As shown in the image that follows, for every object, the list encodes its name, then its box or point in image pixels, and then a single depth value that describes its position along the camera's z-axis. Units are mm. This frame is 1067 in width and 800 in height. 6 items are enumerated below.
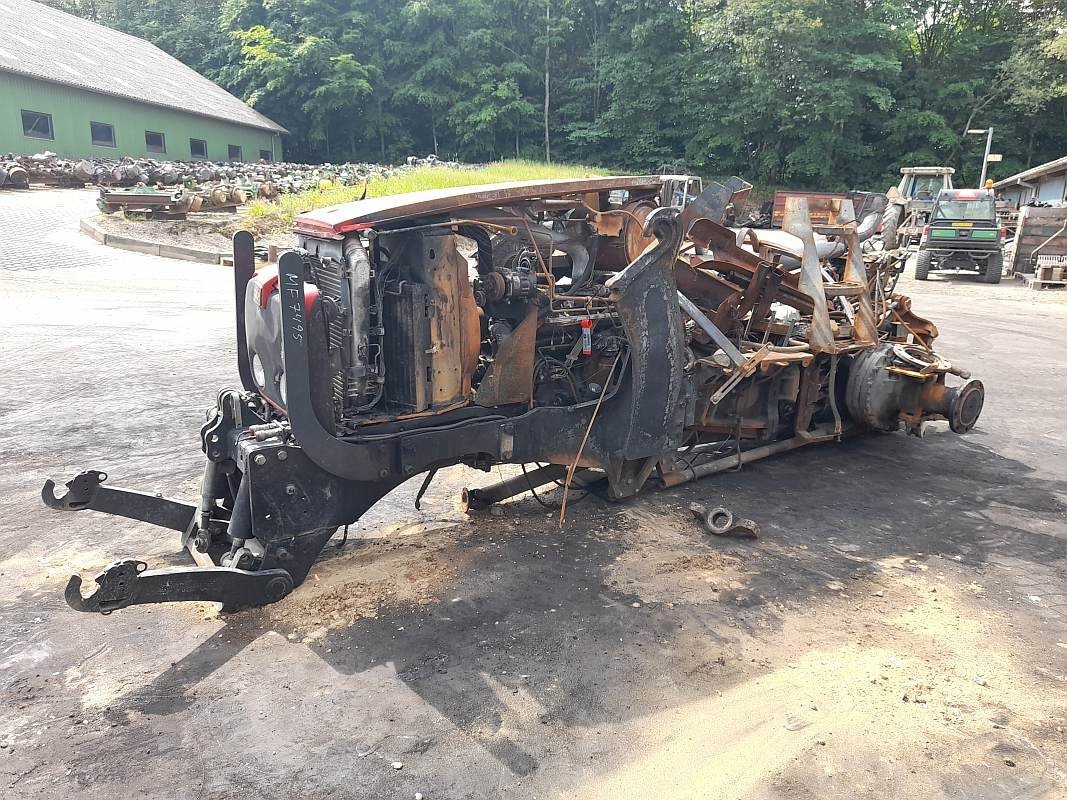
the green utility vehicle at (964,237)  18469
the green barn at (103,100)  25828
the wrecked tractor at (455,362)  3471
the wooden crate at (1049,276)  17062
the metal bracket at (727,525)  4555
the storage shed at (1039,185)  26031
